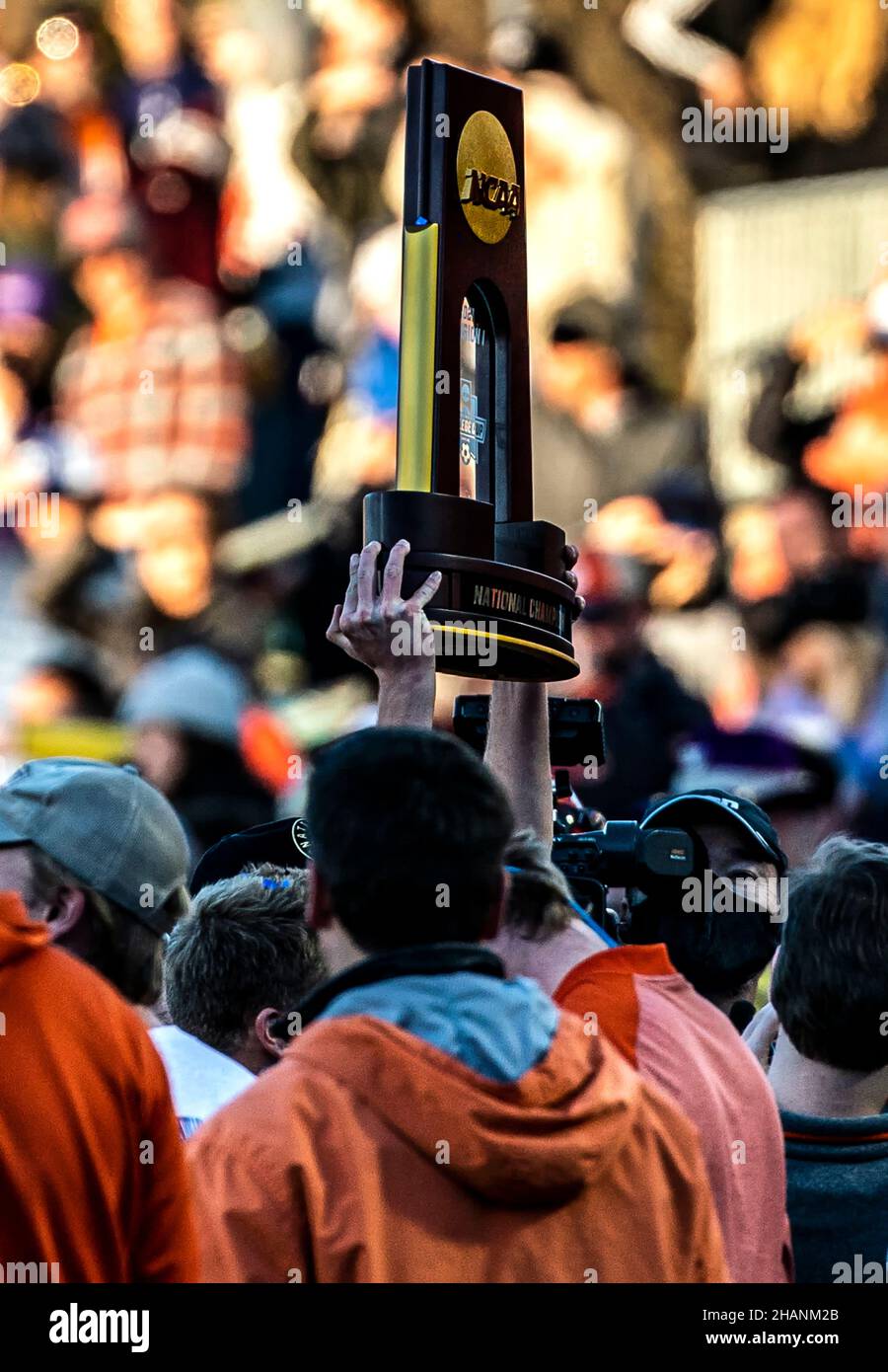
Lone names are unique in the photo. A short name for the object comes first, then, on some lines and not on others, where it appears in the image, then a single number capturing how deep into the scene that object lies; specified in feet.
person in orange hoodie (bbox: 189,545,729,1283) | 12.57
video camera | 19.51
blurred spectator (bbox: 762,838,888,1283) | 17.25
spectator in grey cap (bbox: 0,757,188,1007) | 15.16
